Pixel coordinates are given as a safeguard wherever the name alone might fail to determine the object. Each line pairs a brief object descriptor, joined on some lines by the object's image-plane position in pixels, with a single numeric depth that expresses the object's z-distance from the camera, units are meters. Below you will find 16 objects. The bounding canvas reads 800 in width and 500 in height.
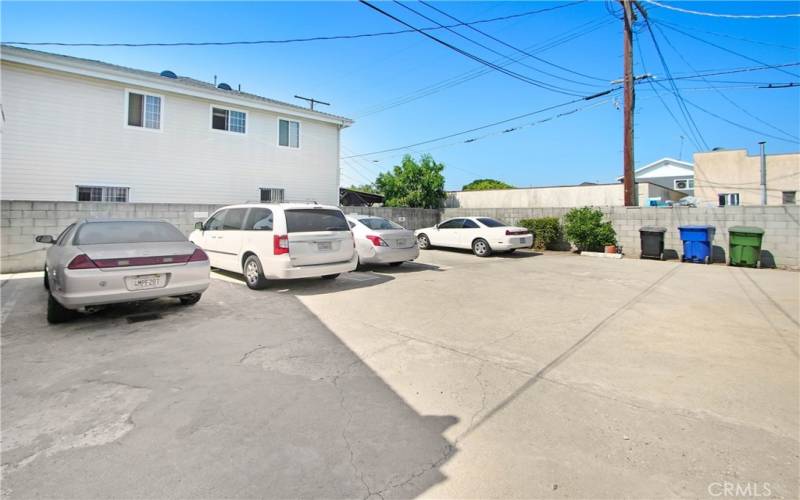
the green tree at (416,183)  21.84
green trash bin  10.98
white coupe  12.71
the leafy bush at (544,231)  15.16
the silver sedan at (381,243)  9.38
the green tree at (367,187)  39.85
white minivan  6.88
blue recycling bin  11.79
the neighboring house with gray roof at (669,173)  36.41
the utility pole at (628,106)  14.47
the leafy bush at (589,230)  14.00
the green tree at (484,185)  40.61
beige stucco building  26.64
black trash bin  12.63
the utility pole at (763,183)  23.96
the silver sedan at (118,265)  4.64
